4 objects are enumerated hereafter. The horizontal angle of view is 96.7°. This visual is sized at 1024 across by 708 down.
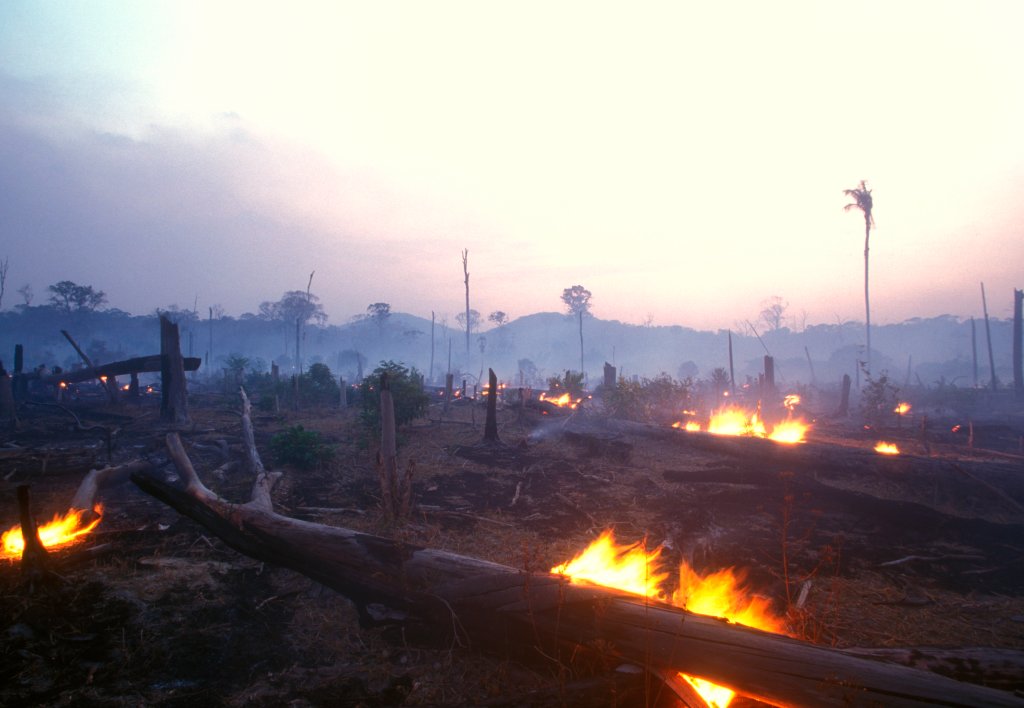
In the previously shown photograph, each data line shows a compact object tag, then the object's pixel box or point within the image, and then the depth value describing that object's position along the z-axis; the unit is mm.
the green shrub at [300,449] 11461
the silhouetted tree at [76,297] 55000
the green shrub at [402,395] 14692
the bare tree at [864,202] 36625
